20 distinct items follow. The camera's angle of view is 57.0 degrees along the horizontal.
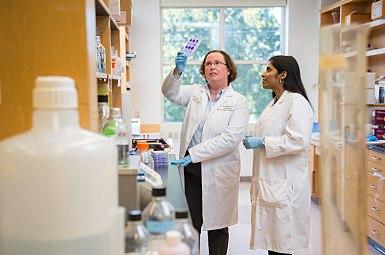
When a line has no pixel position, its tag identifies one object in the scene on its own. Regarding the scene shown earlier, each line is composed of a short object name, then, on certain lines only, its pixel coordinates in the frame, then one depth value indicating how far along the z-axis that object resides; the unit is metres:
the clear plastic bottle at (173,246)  0.80
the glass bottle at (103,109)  1.34
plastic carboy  0.71
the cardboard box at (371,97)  3.84
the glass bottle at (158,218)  0.89
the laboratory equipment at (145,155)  2.02
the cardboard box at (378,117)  3.67
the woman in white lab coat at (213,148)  2.44
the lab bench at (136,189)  1.13
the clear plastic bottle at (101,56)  1.83
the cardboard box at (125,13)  2.59
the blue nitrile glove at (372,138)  3.34
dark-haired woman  2.16
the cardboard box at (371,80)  3.78
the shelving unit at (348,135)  0.81
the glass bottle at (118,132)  1.23
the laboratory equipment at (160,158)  2.24
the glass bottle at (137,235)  0.86
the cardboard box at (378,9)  3.62
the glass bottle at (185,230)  0.91
